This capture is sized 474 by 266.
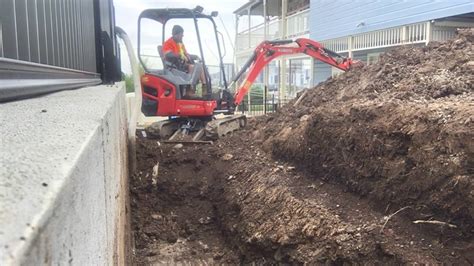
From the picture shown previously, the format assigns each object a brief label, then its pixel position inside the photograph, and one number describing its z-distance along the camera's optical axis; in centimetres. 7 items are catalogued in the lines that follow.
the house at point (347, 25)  1258
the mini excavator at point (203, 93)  917
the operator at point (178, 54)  920
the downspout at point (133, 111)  673
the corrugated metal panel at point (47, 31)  228
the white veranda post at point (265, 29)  2421
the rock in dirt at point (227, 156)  727
